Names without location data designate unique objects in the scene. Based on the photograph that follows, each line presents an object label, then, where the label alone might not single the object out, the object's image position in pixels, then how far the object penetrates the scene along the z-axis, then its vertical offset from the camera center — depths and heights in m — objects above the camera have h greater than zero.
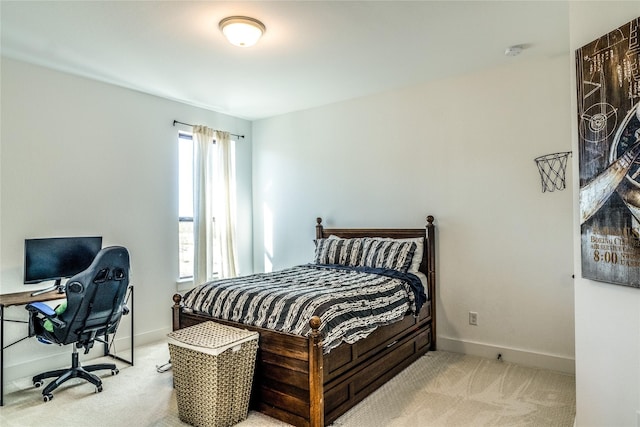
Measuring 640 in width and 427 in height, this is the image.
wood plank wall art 1.62 +0.25
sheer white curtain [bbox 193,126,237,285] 4.50 +0.14
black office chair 2.80 -0.71
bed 2.27 -1.03
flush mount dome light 2.59 +1.28
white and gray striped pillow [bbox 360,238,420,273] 3.68 -0.39
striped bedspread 2.44 -0.61
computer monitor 3.07 -0.33
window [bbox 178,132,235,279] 4.50 +0.13
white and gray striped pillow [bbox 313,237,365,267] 4.00 -0.39
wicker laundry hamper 2.29 -0.96
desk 2.74 -0.60
